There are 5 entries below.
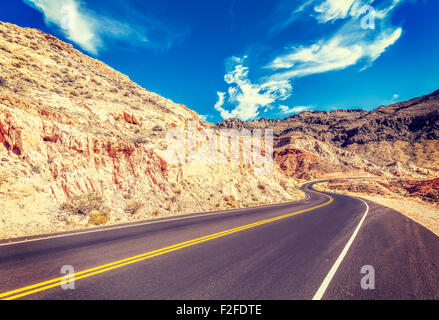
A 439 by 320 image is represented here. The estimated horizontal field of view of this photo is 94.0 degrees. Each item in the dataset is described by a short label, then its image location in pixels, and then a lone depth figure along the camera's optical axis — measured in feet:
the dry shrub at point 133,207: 39.19
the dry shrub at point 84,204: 32.50
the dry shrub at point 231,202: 58.50
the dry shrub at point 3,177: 28.92
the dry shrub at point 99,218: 31.60
